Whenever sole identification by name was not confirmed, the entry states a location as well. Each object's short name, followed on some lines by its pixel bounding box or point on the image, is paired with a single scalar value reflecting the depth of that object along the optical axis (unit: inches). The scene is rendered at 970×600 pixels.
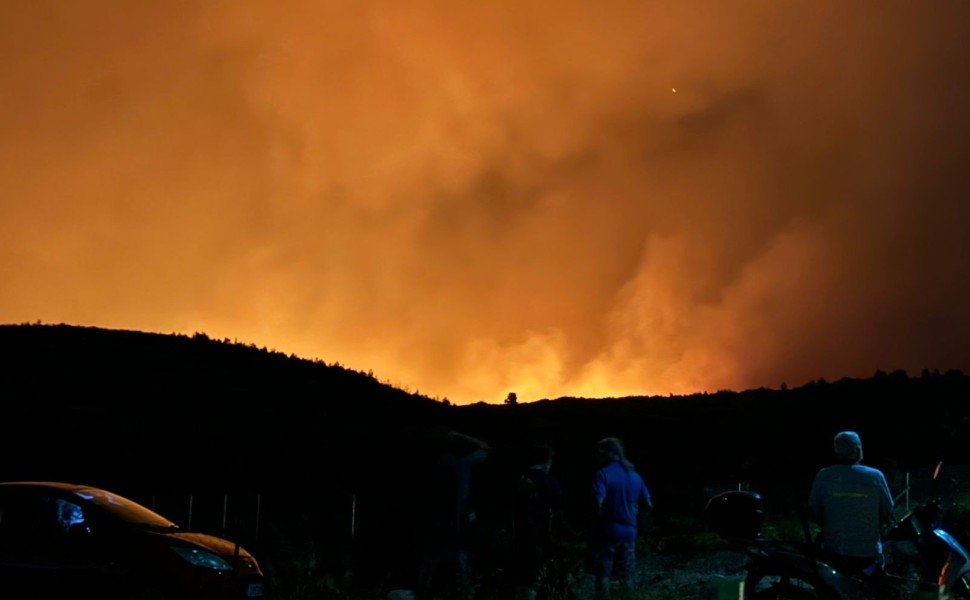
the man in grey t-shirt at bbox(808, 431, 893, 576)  406.3
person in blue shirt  558.3
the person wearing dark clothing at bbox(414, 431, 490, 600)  598.5
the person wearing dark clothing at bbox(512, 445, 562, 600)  565.9
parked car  521.3
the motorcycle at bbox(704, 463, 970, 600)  393.4
